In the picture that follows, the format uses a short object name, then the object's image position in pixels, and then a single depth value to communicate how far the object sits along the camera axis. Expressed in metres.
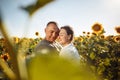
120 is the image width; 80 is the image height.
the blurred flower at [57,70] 0.17
